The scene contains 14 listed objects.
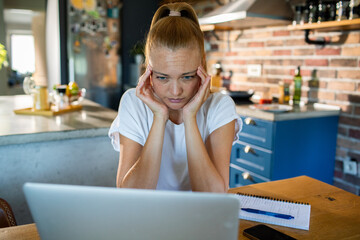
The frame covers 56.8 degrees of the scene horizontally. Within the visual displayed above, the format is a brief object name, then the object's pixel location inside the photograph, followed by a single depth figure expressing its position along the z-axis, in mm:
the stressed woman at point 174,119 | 1082
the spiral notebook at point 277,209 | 825
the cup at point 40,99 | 2097
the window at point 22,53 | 4090
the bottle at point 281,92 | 2592
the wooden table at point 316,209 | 774
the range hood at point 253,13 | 2336
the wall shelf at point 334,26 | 1917
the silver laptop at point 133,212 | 436
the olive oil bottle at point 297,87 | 2457
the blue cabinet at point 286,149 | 2091
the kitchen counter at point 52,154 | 1562
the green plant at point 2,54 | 2328
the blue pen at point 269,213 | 848
